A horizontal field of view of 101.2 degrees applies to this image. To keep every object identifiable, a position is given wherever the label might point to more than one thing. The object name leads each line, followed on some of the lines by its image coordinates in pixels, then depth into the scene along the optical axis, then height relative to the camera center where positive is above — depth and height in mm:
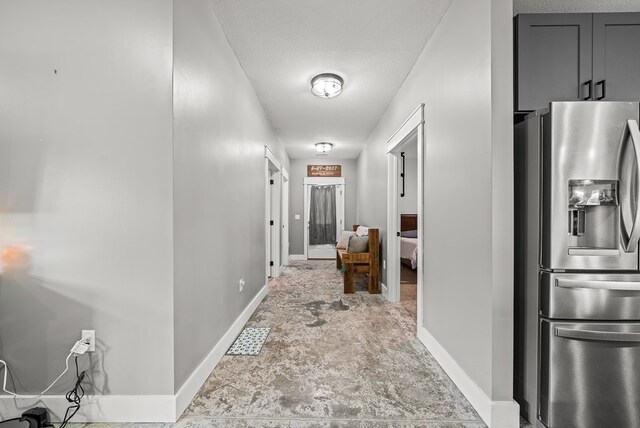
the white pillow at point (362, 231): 4529 -313
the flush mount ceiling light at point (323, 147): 5350 +1400
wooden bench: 3803 -738
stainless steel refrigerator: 1257 -267
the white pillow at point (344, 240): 5445 -551
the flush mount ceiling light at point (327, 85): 2756 +1386
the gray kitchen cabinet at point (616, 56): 1523 +921
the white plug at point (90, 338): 1400 -664
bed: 4874 -528
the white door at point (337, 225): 6922 -297
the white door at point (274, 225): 4938 -219
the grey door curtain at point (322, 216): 7008 -60
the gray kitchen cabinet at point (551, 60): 1498 +885
